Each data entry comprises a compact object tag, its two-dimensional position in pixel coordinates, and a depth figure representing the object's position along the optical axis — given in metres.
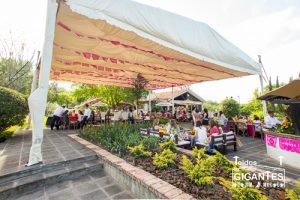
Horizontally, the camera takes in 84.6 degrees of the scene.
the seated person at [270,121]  6.72
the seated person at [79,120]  10.01
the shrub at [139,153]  3.57
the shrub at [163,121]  10.12
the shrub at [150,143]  4.41
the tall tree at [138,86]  8.60
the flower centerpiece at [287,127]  4.72
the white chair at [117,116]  11.97
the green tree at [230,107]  17.12
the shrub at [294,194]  1.85
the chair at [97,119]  11.67
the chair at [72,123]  9.85
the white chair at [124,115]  11.43
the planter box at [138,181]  2.22
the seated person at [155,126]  6.73
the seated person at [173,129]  5.67
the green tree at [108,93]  19.72
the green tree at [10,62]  15.00
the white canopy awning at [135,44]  3.49
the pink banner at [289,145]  4.23
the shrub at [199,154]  3.17
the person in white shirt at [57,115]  9.23
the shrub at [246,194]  1.90
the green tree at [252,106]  20.66
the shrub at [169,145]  4.11
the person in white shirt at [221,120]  10.09
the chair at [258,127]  8.07
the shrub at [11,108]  5.96
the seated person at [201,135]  5.39
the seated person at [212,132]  5.15
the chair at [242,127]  8.66
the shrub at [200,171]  2.38
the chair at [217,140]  5.09
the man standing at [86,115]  9.85
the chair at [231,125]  8.72
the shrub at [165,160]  3.06
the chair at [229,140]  5.31
